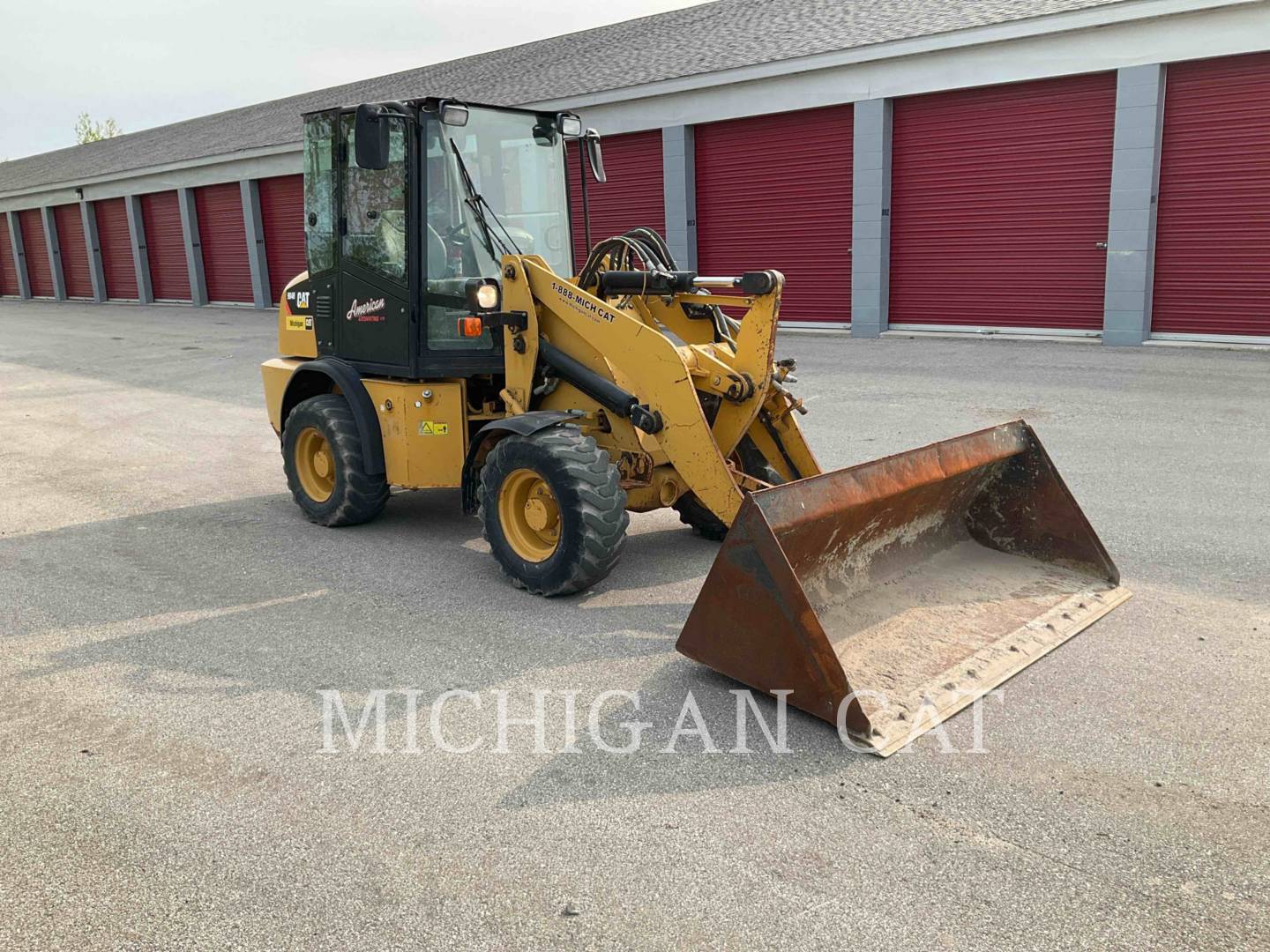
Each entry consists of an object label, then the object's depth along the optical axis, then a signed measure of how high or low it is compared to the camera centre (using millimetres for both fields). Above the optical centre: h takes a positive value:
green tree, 89625 +9785
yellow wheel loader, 4520 -1101
